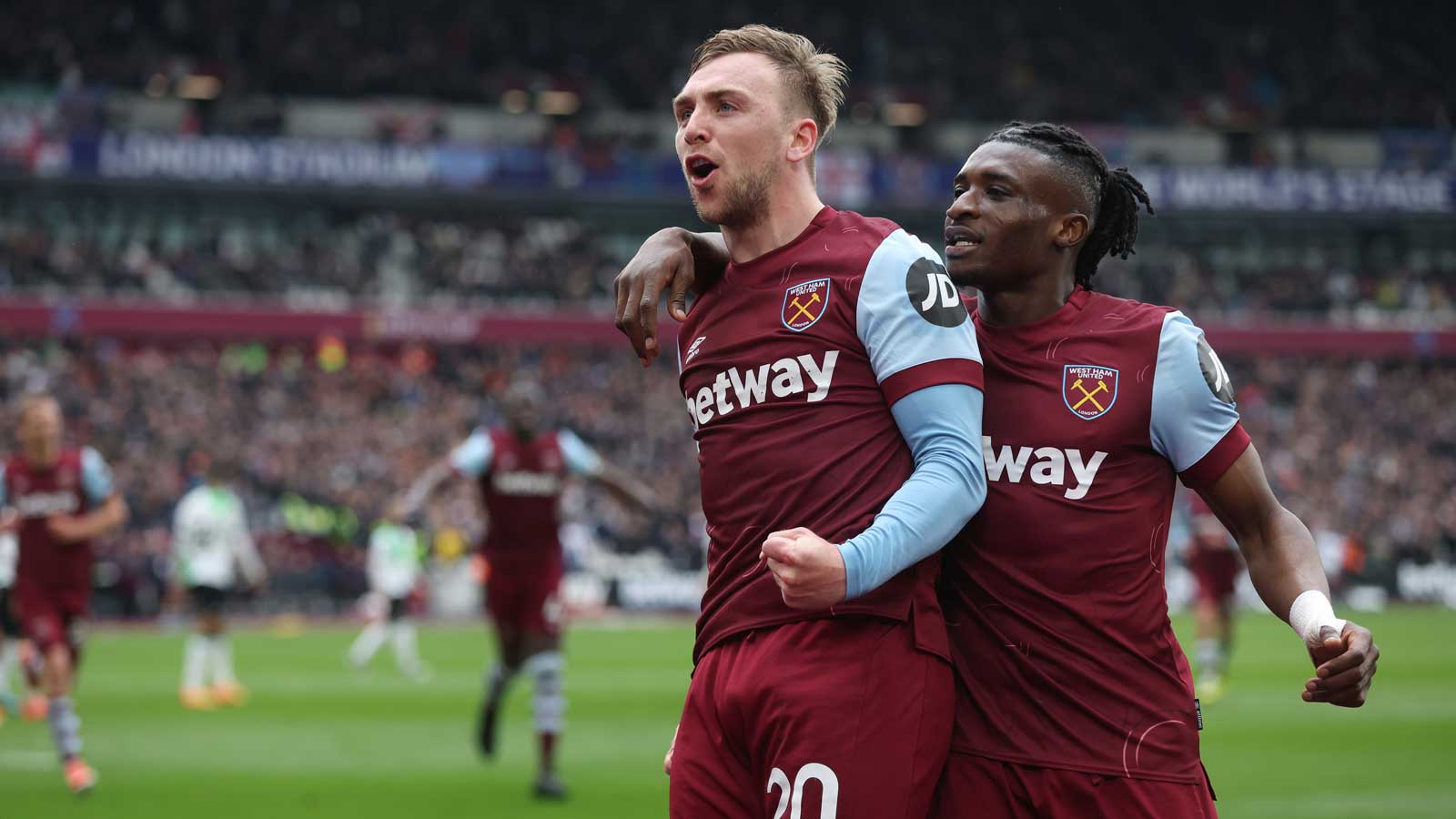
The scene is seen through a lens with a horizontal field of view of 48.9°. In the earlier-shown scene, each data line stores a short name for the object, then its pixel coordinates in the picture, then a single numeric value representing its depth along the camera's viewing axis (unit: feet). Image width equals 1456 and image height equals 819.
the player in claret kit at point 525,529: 35.60
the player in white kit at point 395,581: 67.31
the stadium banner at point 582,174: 132.46
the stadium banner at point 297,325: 120.16
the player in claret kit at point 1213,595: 56.80
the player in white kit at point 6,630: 48.80
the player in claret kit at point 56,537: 34.96
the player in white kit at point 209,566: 54.49
